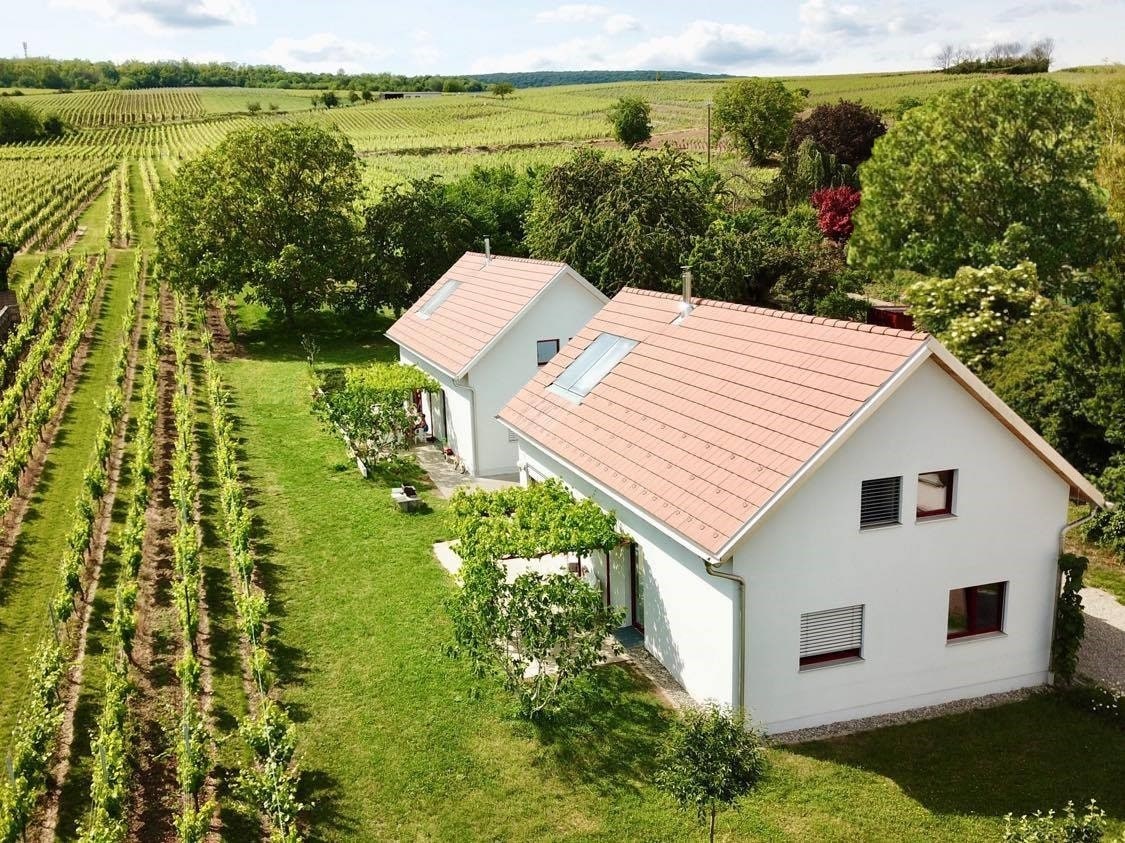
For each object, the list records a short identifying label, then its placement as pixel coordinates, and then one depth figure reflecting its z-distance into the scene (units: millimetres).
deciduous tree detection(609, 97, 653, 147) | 95875
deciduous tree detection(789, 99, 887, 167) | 67938
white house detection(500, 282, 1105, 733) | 13164
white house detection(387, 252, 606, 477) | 25562
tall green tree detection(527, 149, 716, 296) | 40594
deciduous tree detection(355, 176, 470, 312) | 44500
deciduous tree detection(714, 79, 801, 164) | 86375
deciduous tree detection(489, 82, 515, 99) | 163875
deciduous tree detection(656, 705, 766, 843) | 10352
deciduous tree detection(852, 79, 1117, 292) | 37562
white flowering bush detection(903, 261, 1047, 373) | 28734
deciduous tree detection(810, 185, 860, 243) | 53750
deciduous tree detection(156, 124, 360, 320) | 42000
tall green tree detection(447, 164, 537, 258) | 50188
